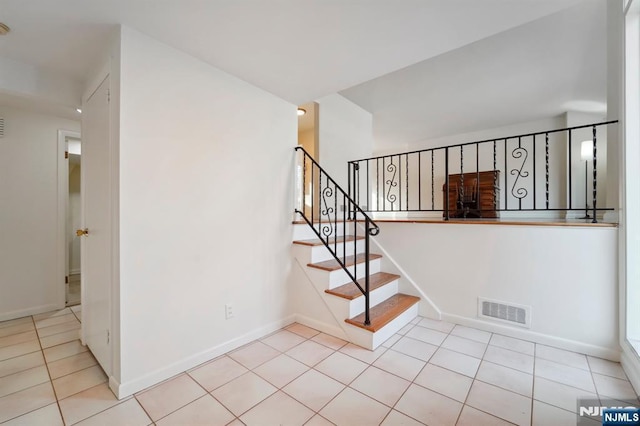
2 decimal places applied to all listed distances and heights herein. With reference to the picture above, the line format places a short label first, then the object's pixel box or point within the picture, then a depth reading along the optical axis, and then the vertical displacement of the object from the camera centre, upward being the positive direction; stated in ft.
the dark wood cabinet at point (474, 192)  16.78 +1.45
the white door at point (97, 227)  6.13 -0.34
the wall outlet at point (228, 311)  7.42 -2.80
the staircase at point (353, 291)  7.72 -2.55
